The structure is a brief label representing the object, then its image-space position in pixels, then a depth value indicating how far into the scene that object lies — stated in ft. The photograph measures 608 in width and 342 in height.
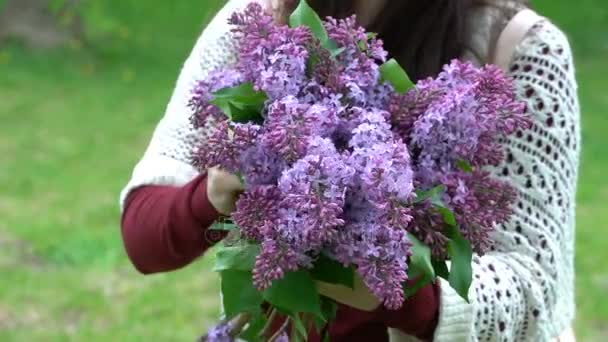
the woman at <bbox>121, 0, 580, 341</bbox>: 7.83
